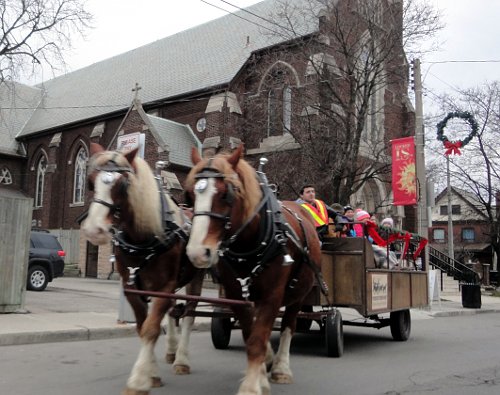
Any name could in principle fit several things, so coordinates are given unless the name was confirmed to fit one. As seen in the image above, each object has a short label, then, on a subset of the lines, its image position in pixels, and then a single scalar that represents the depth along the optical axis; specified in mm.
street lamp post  26602
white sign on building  11231
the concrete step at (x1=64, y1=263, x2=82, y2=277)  28062
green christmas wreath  18472
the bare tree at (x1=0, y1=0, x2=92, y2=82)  18828
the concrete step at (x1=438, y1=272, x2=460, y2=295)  25125
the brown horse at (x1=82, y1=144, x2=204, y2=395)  4223
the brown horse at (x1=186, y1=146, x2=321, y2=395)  3846
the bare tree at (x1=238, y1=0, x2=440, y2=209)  18344
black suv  16422
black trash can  17656
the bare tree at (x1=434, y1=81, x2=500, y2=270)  29516
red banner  15547
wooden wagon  7000
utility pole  15570
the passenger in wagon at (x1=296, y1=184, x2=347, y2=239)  7152
